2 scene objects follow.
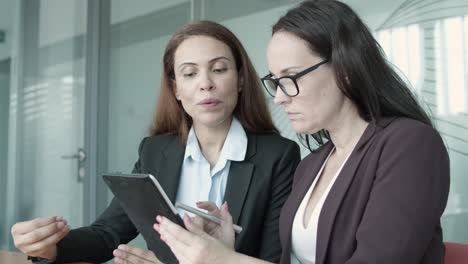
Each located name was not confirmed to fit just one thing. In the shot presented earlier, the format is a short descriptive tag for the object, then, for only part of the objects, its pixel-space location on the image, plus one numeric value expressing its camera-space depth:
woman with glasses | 1.23
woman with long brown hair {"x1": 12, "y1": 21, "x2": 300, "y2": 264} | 1.89
